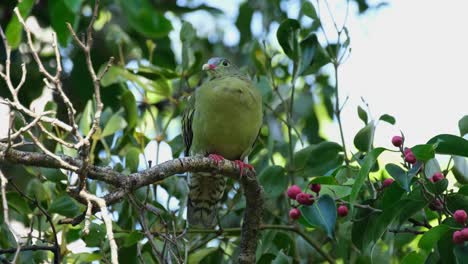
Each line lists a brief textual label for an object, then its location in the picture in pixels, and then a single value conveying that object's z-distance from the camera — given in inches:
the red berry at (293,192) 273.8
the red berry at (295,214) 290.2
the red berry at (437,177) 260.4
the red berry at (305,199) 261.6
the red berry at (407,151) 254.6
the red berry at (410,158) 254.1
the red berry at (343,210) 291.4
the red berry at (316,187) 269.6
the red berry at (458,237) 236.4
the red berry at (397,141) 261.0
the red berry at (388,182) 280.9
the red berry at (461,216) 241.6
